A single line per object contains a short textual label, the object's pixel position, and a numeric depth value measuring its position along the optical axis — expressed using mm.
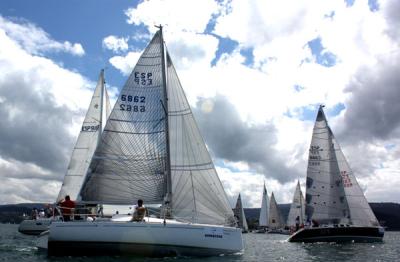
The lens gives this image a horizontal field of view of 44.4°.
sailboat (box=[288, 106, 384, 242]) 49312
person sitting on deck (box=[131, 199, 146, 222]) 22266
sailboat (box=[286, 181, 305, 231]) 88938
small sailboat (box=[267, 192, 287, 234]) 108688
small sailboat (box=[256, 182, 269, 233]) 110888
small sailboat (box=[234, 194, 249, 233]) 92700
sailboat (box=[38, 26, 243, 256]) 21953
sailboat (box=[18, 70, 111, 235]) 46250
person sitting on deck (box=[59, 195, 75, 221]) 23919
